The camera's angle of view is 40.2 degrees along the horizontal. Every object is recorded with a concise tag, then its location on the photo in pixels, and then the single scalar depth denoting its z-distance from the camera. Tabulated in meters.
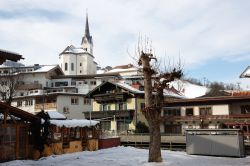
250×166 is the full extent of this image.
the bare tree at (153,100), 24.91
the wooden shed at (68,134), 28.41
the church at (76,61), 111.06
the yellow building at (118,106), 53.66
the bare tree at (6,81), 62.78
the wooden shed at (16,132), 23.98
